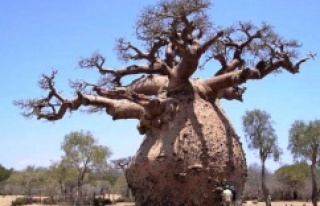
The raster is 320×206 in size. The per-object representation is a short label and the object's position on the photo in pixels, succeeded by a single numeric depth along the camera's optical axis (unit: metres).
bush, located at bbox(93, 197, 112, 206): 26.44
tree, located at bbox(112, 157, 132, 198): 36.64
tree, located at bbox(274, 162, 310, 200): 35.53
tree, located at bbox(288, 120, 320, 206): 25.35
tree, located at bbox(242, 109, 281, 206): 27.18
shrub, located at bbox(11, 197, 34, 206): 30.37
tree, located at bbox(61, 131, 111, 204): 27.48
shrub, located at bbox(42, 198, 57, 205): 31.86
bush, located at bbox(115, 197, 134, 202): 33.74
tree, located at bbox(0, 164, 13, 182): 52.01
